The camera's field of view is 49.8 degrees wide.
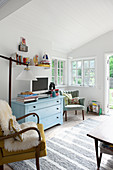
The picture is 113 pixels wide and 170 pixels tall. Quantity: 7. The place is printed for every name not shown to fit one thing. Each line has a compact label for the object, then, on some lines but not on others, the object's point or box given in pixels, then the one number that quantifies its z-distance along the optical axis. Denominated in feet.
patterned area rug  5.81
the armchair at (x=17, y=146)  5.00
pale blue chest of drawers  8.30
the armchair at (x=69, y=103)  11.78
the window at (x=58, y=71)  15.35
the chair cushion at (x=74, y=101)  13.06
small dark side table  5.27
